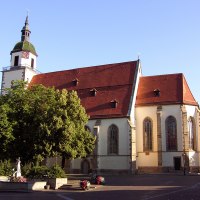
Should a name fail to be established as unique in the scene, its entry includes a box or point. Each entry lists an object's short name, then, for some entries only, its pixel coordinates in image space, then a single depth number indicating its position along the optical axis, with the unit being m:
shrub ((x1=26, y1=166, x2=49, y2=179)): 27.98
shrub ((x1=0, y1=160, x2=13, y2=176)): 32.16
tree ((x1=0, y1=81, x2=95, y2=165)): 29.56
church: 43.88
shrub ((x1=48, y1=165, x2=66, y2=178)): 27.48
